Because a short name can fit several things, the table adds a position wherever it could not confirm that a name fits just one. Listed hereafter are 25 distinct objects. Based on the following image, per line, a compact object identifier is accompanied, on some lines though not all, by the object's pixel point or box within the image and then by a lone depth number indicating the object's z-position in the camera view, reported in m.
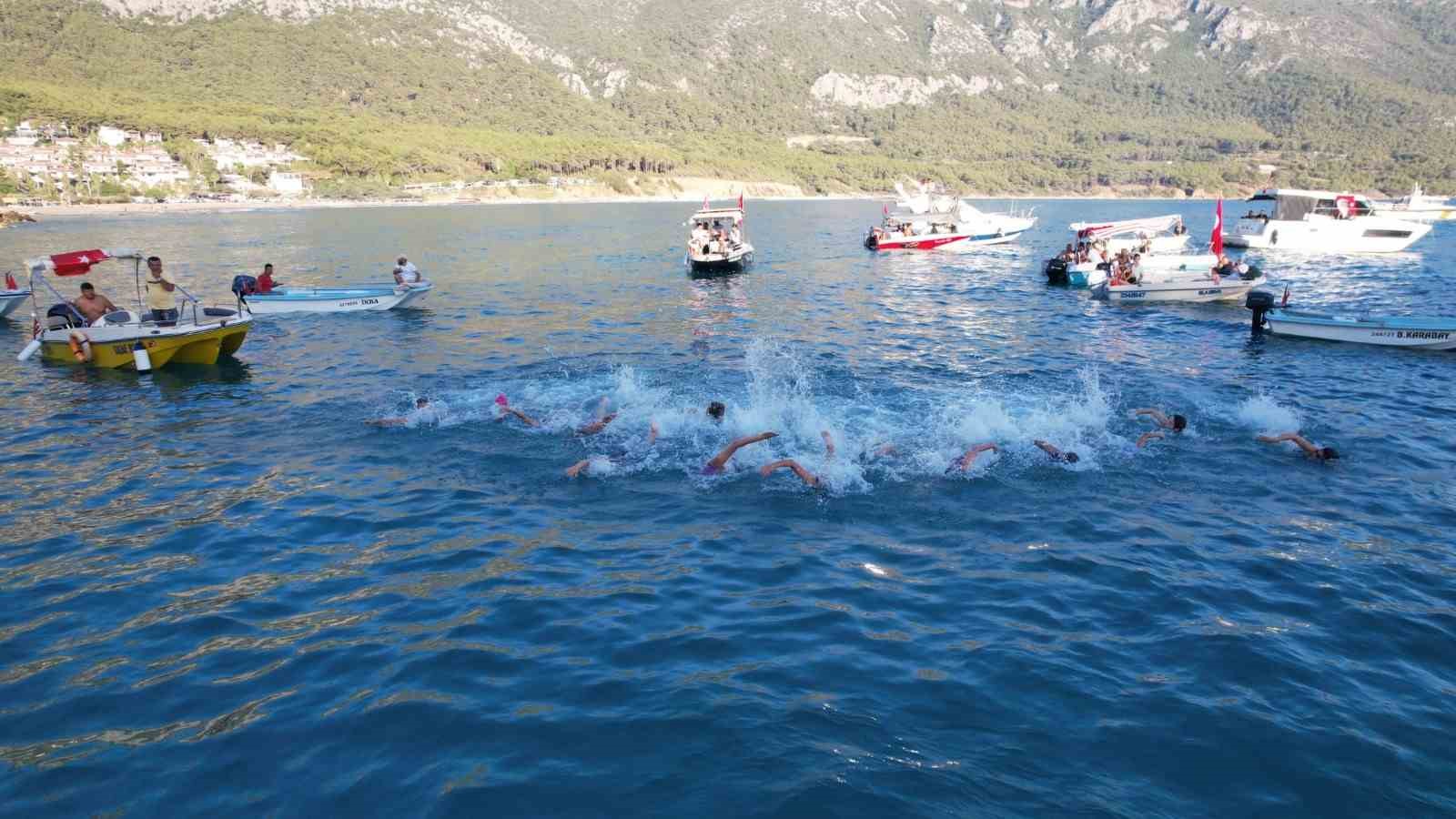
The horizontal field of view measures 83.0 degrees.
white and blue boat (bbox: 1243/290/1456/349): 24.08
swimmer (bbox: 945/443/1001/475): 13.85
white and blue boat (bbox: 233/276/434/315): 31.23
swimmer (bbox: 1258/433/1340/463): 14.62
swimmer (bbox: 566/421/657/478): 13.90
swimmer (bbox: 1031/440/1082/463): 14.39
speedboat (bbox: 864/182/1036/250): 57.34
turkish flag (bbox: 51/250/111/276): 20.95
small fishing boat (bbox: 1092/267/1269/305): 33.25
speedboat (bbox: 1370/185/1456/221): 97.44
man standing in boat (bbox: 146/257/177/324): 22.03
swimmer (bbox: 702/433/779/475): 13.49
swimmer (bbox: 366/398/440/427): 16.83
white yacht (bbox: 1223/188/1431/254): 53.94
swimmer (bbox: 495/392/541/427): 16.75
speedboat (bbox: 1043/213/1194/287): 38.06
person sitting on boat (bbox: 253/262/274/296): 31.59
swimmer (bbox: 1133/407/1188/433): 15.70
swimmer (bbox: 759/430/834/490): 13.27
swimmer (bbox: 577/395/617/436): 15.90
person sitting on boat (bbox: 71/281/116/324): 22.05
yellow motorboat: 21.22
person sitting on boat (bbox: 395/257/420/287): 32.59
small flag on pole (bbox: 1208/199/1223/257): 32.03
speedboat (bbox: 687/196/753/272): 43.97
